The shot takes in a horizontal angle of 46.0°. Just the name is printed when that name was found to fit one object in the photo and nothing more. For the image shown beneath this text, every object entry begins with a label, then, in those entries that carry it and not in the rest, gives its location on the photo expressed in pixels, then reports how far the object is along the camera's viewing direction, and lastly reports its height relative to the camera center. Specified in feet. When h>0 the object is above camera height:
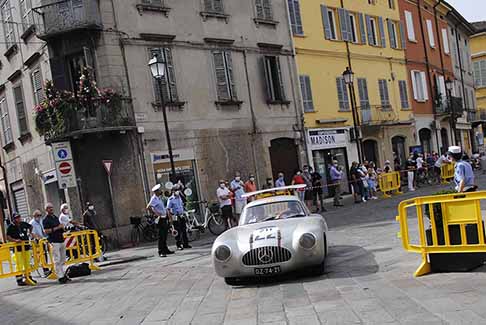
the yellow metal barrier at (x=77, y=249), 45.78 -6.29
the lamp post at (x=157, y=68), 56.85 +9.04
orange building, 121.70 +10.19
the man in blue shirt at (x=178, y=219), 53.11 -5.79
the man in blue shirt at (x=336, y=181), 77.71 -6.58
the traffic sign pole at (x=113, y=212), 64.54 -5.20
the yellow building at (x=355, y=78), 92.32 +9.39
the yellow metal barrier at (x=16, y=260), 43.52 -6.01
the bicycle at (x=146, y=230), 64.13 -7.72
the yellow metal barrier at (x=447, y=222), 25.94 -4.86
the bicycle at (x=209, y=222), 64.23 -7.90
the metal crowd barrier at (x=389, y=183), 84.94 -8.53
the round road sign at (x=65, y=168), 56.29 +0.51
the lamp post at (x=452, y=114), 114.51 +0.42
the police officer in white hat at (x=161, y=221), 49.75 -5.41
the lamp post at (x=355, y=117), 91.66 +2.17
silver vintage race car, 29.17 -5.46
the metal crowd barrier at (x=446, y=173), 96.89 -9.45
